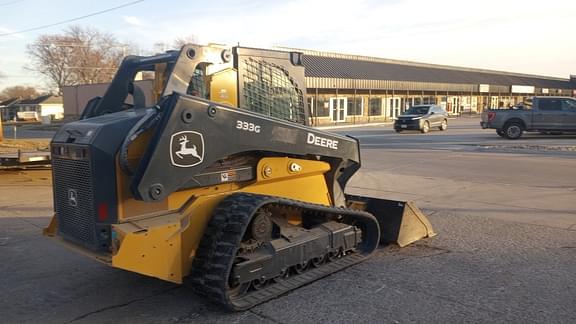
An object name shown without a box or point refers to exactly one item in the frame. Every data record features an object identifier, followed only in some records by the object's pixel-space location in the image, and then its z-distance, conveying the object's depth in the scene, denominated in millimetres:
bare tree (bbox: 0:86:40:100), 115944
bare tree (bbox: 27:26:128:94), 72562
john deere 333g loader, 3904
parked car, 29297
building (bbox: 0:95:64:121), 84688
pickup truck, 22844
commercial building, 42188
